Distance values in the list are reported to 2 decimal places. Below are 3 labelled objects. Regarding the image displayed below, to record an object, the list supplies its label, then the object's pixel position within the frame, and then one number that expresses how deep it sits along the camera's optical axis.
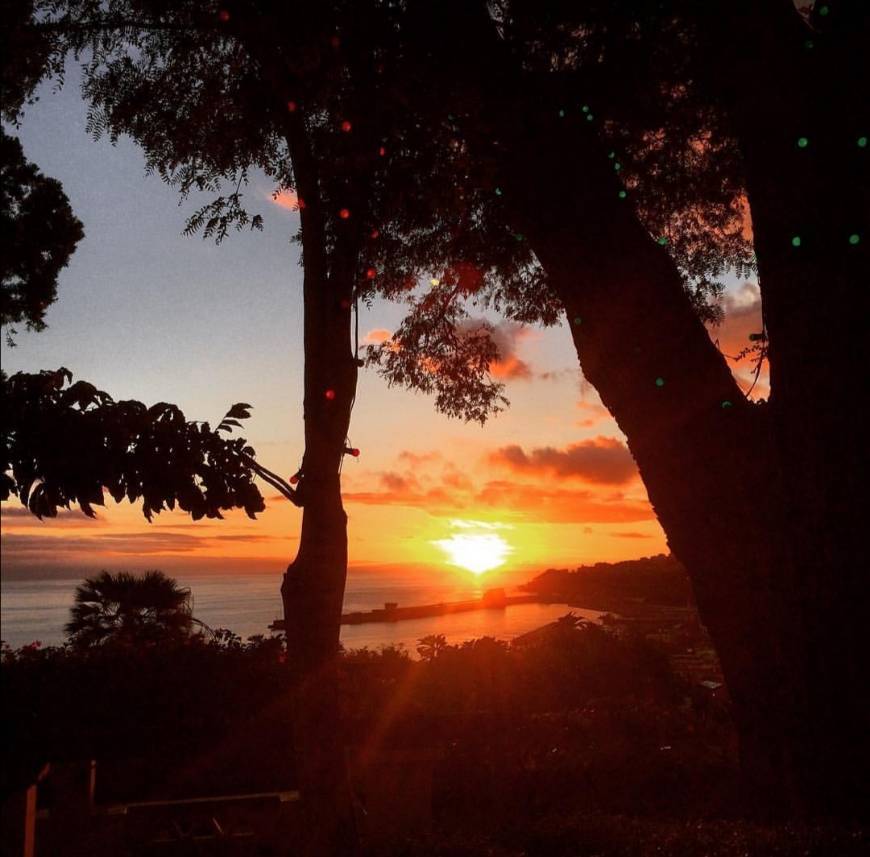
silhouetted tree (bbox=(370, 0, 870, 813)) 4.99
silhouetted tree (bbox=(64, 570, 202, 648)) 15.59
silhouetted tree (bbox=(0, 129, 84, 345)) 12.64
